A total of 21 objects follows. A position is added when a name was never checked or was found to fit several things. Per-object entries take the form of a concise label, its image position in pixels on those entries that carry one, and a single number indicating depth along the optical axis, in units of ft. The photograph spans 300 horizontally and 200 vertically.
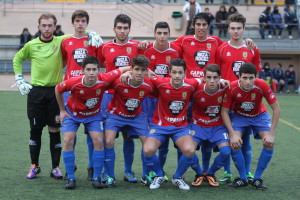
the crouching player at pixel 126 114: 19.25
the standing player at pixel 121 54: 20.45
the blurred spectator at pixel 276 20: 71.67
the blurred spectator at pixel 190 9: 67.97
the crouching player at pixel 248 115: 18.93
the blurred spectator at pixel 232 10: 69.51
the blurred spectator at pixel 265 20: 71.56
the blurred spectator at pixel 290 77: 68.69
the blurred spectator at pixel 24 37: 66.08
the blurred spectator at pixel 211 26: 69.31
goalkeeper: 20.52
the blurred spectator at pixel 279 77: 68.13
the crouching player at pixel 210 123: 19.13
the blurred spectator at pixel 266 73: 67.82
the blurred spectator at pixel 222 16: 69.63
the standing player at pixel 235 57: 20.30
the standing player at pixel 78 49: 20.49
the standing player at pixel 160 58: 20.52
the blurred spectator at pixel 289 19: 72.86
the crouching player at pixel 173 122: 18.83
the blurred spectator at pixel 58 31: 61.26
